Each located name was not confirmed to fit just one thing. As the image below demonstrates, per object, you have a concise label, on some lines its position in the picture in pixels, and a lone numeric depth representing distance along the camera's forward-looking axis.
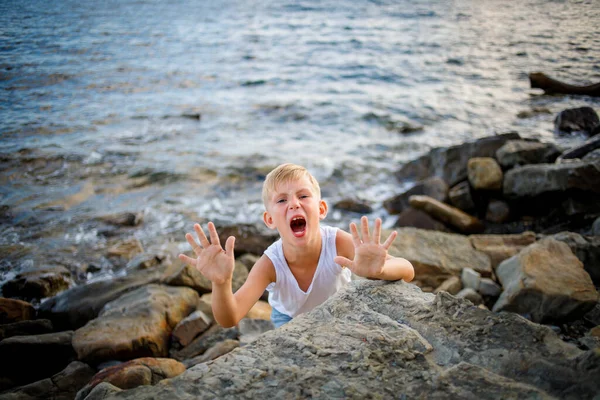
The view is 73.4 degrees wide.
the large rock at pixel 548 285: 2.67
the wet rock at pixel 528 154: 5.40
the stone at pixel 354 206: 5.75
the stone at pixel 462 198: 5.21
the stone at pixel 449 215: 4.77
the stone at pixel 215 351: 2.87
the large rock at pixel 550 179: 4.30
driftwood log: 4.71
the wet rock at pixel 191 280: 3.75
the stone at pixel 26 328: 3.14
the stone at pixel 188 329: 3.18
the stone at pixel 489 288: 3.39
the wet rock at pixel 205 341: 3.08
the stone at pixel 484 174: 5.12
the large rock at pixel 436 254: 3.67
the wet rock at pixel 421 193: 5.43
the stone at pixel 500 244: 3.87
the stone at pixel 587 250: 3.18
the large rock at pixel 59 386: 2.48
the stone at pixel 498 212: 4.89
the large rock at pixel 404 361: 1.19
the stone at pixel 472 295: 3.33
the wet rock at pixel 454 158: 5.90
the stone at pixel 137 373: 2.35
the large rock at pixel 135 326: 2.89
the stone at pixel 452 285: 3.50
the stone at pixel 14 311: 3.28
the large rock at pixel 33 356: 2.83
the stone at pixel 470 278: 3.48
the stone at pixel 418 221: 4.85
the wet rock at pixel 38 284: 3.63
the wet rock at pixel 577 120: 5.45
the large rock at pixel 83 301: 3.50
